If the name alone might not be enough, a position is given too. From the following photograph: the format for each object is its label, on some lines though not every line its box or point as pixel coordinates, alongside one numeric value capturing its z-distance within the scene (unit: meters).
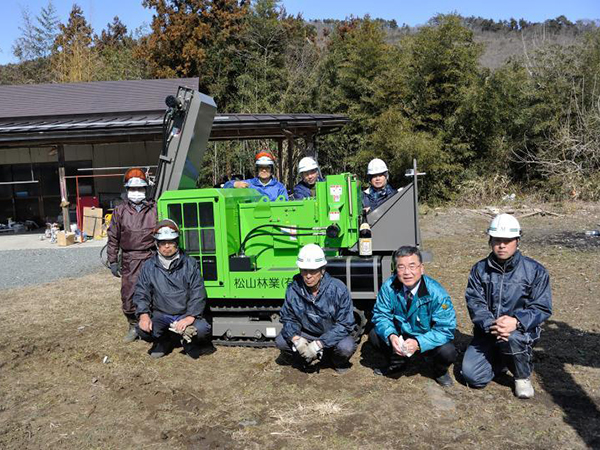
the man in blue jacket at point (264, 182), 5.34
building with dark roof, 12.95
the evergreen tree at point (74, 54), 25.77
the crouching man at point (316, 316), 3.76
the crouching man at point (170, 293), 4.20
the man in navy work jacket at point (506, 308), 3.42
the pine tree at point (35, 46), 31.02
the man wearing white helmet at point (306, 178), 5.13
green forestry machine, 4.31
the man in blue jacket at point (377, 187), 5.39
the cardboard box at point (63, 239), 11.60
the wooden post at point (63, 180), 11.84
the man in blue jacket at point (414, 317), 3.56
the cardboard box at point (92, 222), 12.73
